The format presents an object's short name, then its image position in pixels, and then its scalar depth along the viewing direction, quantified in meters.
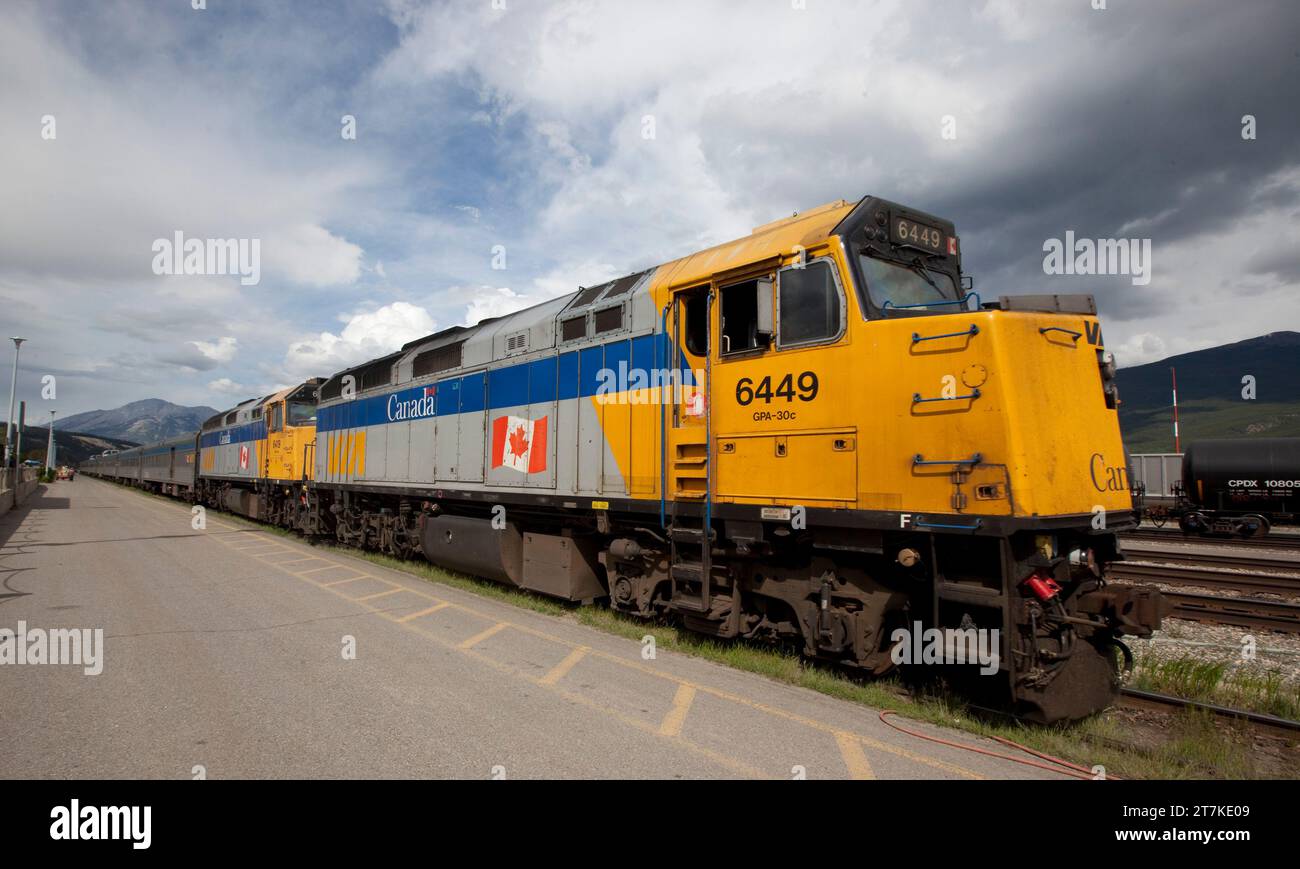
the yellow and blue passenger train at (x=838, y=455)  4.91
